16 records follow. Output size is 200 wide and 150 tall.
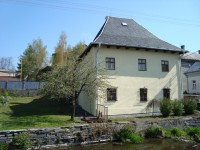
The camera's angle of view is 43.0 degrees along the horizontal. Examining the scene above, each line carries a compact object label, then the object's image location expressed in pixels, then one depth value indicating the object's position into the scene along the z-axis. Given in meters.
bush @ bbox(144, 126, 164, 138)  16.56
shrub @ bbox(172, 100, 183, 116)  20.22
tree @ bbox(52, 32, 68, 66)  41.67
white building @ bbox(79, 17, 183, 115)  20.94
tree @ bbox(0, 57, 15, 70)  82.00
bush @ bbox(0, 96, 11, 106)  12.55
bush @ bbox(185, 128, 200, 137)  16.92
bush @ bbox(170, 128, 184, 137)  17.02
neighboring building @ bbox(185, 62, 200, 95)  37.10
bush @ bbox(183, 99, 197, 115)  20.91
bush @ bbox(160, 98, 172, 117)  19.80
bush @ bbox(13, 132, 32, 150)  13.02
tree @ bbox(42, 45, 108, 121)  17.19
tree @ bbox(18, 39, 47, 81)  46.27
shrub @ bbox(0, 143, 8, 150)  12.64
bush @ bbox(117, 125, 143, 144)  15.26
